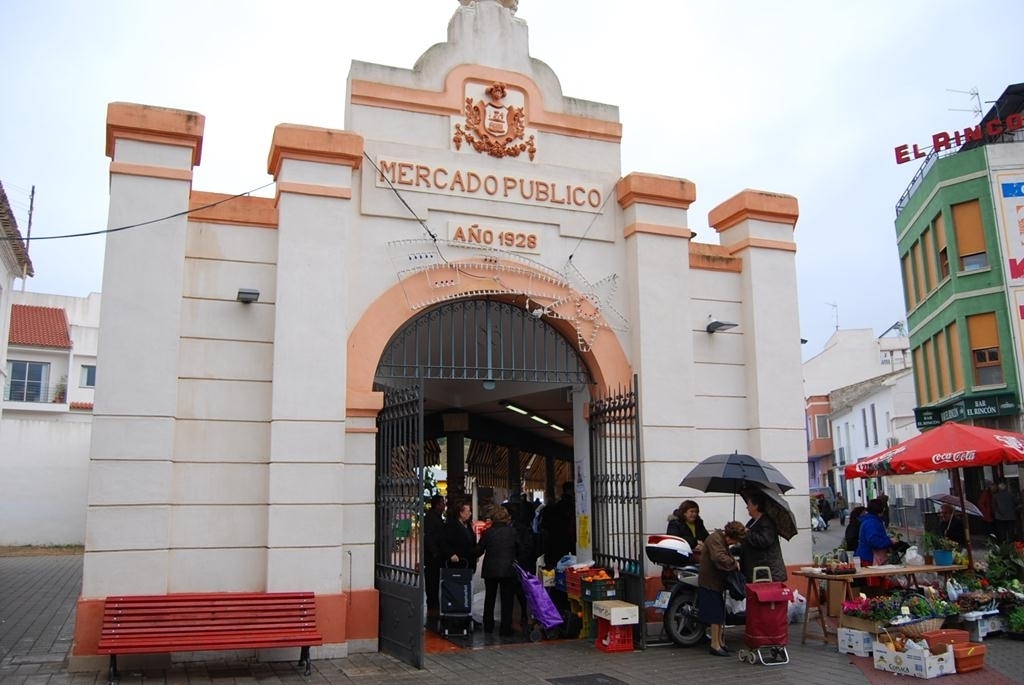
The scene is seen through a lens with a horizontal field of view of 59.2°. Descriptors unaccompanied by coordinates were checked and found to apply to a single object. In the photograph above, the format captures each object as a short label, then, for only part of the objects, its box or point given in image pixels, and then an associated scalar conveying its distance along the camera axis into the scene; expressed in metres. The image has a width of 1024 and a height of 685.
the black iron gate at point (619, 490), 9.40
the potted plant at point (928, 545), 10.74
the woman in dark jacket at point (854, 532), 12.47
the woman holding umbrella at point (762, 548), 8.90
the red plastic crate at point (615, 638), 9.16
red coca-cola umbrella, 10.26
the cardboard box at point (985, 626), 9.16
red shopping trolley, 8.49
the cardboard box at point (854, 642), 8.74
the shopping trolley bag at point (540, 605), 9.73
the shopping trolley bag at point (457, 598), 9.83
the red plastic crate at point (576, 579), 9.71
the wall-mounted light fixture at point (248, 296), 8.94
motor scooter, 9.34
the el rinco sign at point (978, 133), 22.30
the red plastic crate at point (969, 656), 8.14
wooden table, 9.20
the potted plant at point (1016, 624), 9.33
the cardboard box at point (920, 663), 7.96
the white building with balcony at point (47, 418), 25.39
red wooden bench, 7.73
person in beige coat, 8.73
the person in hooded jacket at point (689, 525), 9.85
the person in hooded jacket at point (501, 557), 9.96
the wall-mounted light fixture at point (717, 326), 11.02
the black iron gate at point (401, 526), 8.43
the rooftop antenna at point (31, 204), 32.02
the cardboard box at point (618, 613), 9.01
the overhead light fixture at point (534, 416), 14.98
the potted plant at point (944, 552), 10.36
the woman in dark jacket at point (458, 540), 10.20
